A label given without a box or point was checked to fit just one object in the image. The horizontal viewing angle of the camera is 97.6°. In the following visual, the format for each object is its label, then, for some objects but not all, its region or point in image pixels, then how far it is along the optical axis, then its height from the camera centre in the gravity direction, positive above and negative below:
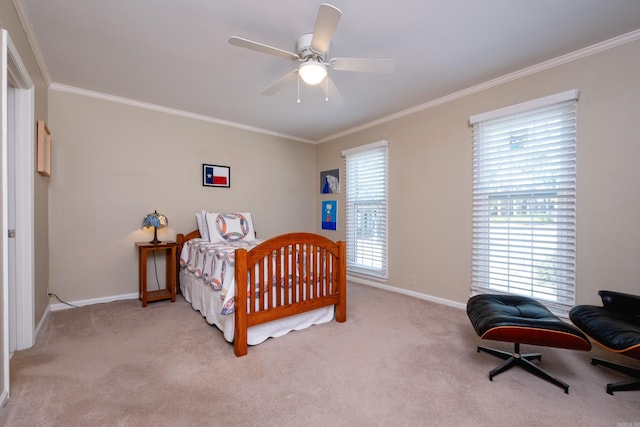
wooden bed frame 2.07 -0.59
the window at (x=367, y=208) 3.94 +0.03
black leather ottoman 1.55 -0.69
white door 2.02 +0.02
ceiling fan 1.65 +1.05
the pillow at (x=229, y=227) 3.48 -0.22
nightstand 3.10 -0.71
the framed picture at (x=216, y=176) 3.91 +0.49
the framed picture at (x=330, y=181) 4.66 +0.49
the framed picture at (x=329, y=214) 4.69 -0.07
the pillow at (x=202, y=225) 3.54 -0.19
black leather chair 1.44 -0.66
